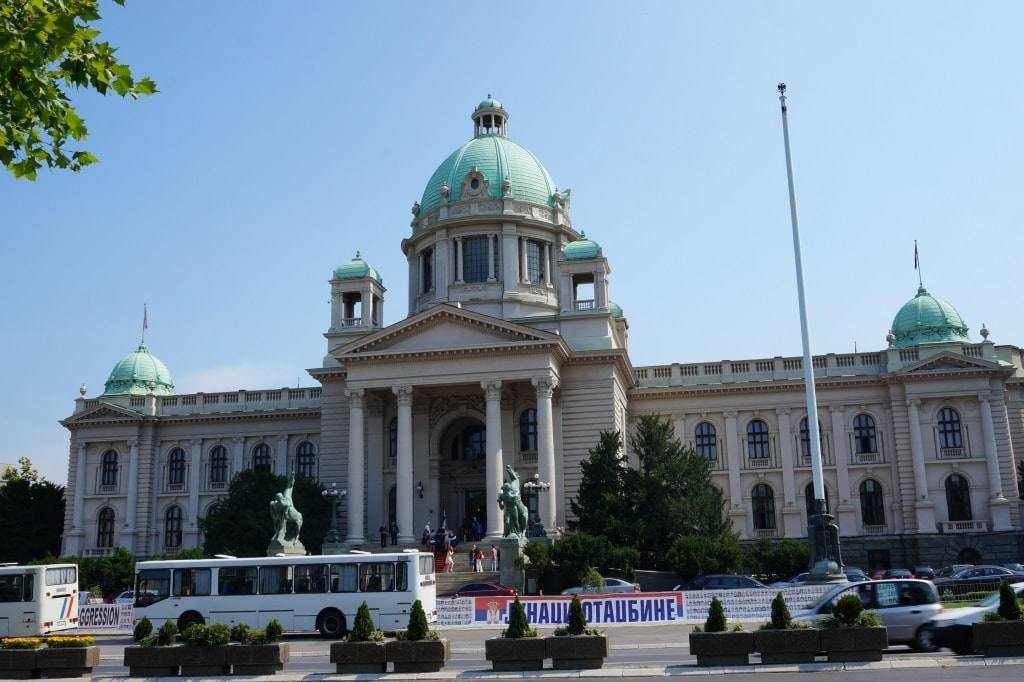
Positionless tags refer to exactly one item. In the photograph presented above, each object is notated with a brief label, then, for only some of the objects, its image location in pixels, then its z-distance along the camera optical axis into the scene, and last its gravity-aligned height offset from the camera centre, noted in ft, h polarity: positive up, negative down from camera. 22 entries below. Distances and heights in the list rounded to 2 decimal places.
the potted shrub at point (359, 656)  64.23 -6.02
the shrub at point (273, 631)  67.21 -4.52
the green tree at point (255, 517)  169.27 +7.99
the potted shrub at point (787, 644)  62.34 -5.91
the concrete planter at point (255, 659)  65.51 -6.14
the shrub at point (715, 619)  63.82 -4.32
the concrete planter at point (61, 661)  67.21 -6.05
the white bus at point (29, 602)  110.73 -3.43
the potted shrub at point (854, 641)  61.77 -5.74
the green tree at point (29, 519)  215.10 +11.11
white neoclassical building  171.83 +26.85
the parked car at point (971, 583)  106.01 -4.26
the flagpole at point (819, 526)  96.48 +2.04
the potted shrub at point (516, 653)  63.72 -6.06
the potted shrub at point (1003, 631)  61.11 -5.38
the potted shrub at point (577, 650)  63.41 -5.99
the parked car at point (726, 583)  122.11 -3.95
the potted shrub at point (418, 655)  63.98 -6.01
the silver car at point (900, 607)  70.38 -4.35
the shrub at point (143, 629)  69.41 -4.23
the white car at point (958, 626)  66.54 -5.49
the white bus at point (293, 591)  98.99 -2.77
